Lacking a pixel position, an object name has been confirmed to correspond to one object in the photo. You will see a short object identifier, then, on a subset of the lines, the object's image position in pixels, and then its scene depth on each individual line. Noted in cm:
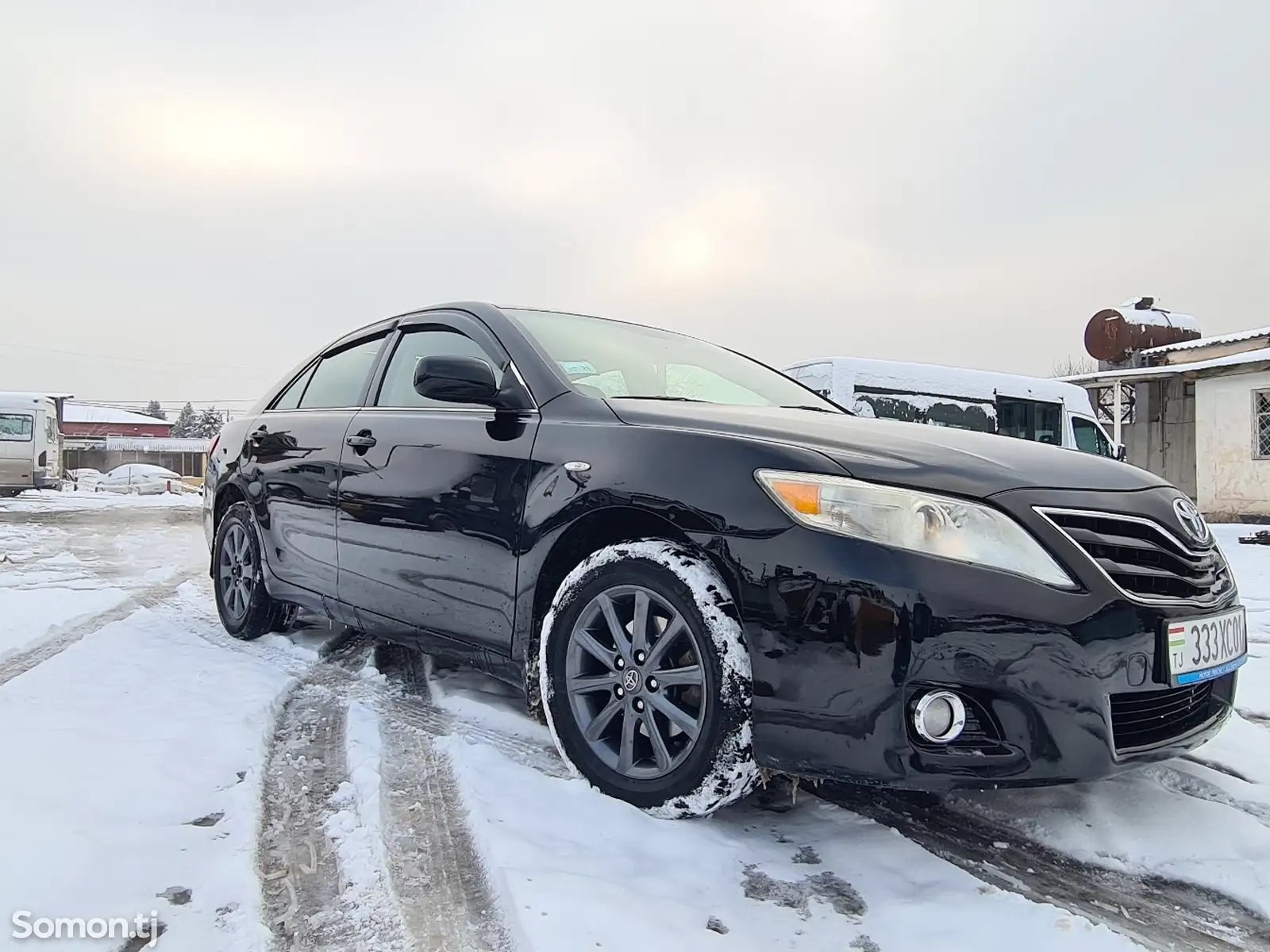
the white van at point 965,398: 941
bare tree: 4766
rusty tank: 2083
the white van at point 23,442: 1967
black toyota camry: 186
